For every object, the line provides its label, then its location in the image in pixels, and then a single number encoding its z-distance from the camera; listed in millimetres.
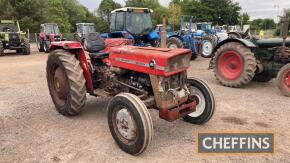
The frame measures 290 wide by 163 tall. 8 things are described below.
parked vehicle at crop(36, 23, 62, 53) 17984
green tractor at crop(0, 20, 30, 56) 16228
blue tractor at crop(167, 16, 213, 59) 12516
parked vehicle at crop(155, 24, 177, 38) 13356
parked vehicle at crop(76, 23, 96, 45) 21808
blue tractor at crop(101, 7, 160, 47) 10766
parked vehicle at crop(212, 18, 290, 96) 6611
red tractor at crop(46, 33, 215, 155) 3680
